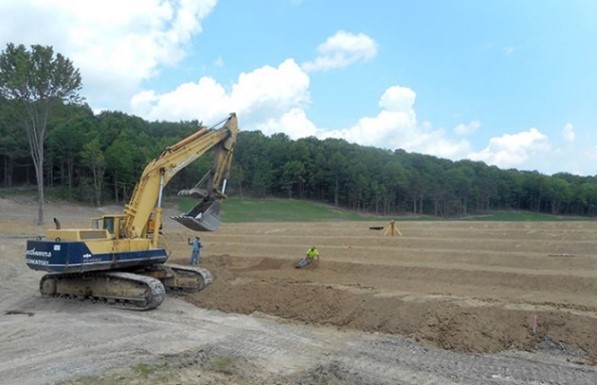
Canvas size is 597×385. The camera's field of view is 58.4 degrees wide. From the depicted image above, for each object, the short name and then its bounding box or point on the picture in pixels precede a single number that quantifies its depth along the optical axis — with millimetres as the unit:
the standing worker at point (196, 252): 22562
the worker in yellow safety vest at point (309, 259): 23141
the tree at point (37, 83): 37594
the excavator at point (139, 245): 14688
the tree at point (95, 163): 69625
